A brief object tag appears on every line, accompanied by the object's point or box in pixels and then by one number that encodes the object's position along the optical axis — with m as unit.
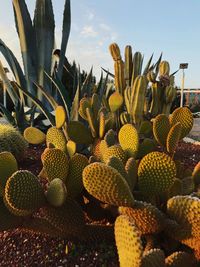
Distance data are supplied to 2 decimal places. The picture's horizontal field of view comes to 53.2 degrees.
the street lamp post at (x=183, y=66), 5.95
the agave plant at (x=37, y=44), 4.06
